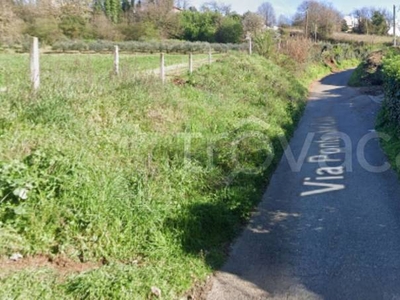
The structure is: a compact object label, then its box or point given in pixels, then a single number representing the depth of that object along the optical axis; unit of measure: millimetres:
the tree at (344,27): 71062
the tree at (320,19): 59188
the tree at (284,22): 70844
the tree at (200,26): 56719
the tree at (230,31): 52656
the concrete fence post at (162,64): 10164
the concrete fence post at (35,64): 5797
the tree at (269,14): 78562
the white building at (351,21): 71900
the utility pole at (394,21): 46456
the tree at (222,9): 65562
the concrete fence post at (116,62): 8278
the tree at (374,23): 63125
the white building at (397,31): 58938
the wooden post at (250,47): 24144
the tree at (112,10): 64500
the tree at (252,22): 47469
